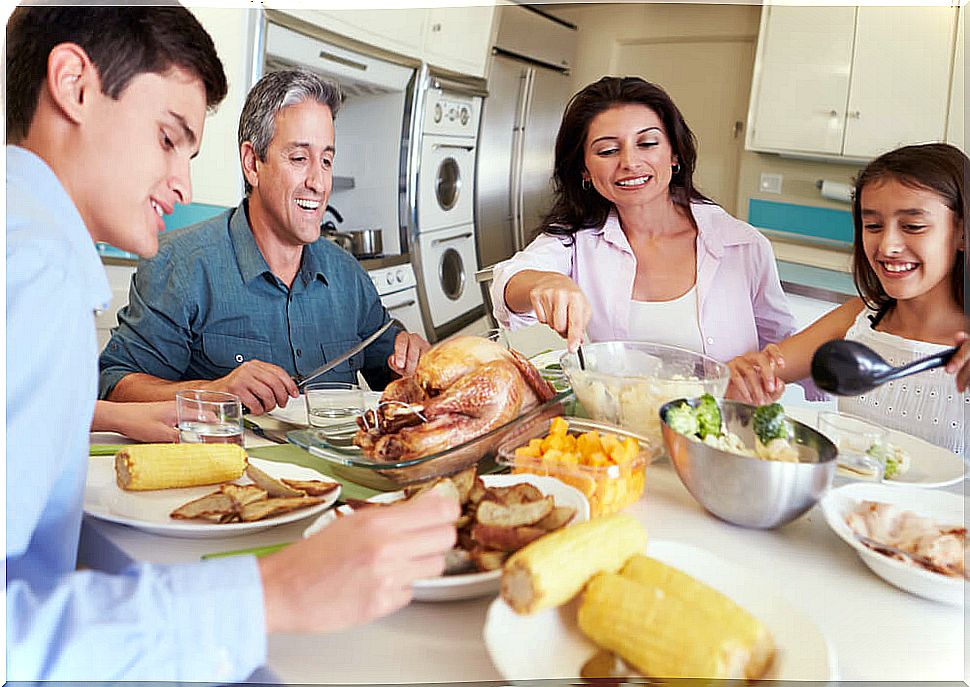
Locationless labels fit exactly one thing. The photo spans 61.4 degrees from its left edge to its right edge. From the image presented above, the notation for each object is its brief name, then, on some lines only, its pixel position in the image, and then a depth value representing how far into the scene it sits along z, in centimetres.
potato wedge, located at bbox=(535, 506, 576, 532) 54
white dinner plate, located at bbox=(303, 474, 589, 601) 49
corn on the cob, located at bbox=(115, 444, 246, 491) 66
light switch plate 219
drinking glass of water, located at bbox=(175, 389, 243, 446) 76
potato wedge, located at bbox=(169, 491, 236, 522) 61
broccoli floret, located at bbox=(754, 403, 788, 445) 65
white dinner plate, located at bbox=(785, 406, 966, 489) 72
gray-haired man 123
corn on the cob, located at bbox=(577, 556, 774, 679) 41
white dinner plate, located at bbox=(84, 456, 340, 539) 59
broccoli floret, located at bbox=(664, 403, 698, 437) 64
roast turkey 71
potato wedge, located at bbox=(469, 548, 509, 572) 51
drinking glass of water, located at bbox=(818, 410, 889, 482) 71
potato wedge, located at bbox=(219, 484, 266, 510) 62
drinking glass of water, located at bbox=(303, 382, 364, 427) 85
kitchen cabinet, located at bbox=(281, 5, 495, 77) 186
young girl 109
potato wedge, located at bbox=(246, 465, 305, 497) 65
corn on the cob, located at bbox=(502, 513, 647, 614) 44
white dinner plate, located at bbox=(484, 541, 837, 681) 42
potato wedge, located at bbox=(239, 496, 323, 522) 60
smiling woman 142
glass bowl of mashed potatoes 75
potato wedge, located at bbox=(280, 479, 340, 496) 65
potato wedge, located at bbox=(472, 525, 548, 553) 52
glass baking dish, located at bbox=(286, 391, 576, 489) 68
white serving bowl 53
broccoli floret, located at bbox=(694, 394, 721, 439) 65
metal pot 194
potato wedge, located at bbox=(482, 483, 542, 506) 57
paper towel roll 224
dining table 46
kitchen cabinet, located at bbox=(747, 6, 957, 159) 213
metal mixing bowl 59
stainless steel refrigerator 180
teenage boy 42
